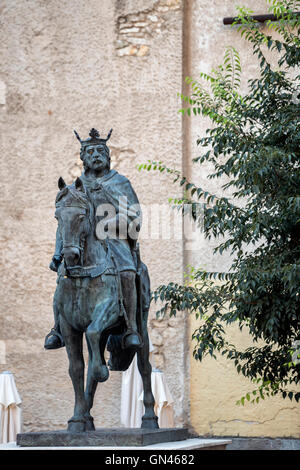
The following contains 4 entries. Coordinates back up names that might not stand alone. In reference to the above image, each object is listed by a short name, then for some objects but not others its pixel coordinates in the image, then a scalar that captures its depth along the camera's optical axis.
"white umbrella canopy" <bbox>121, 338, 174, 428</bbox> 19.03
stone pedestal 11.18
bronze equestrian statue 11.67
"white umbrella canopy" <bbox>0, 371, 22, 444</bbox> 19.12
